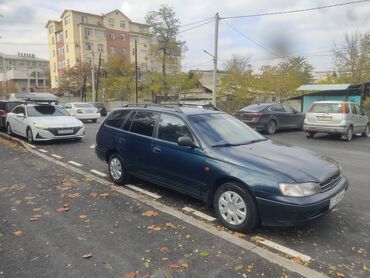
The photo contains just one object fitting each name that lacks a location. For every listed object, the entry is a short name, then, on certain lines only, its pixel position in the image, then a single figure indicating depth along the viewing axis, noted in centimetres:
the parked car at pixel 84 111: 2256
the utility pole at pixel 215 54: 2177
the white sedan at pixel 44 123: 1137
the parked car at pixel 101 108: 3109
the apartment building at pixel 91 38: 6544
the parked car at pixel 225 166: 397
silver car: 1304
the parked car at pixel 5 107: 1475
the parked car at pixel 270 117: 1503
